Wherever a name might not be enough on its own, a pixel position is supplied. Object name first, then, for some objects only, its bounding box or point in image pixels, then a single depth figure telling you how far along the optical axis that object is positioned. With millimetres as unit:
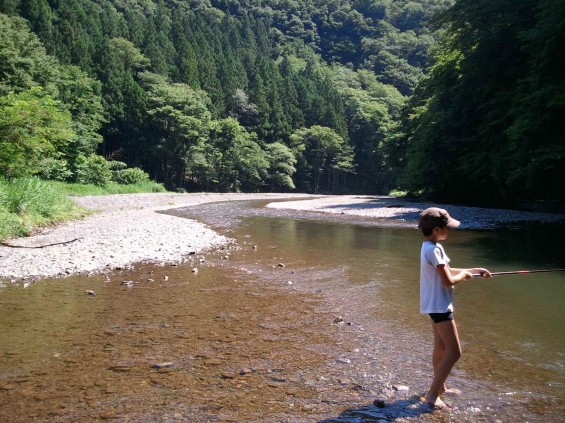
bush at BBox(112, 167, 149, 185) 49656
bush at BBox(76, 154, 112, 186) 41812
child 4344
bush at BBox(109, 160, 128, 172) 51000
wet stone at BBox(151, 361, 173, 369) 5313
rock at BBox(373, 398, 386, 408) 4449
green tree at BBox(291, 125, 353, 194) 80312
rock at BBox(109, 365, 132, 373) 5215
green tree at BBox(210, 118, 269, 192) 65750
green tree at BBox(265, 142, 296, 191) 73250
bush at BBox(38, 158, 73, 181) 35303
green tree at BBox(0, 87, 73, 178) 18938
